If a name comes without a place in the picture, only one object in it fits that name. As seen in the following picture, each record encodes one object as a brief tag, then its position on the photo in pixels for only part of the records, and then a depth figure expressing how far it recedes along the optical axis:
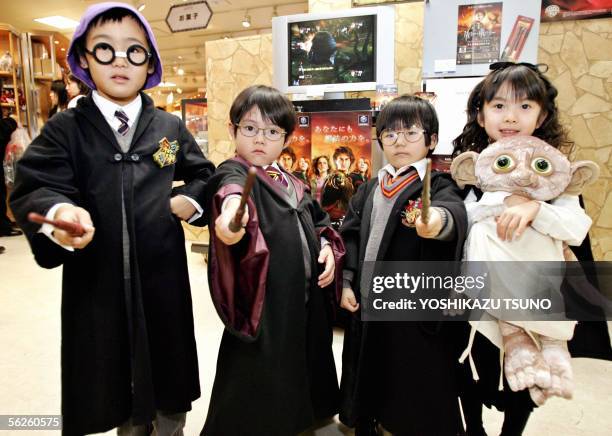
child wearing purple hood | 1.13
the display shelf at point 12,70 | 5.87
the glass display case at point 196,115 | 5.15
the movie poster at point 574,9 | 3.12
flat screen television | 2.48
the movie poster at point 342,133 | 2.29
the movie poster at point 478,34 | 2.30
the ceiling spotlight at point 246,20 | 7.08
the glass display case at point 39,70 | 6.12
